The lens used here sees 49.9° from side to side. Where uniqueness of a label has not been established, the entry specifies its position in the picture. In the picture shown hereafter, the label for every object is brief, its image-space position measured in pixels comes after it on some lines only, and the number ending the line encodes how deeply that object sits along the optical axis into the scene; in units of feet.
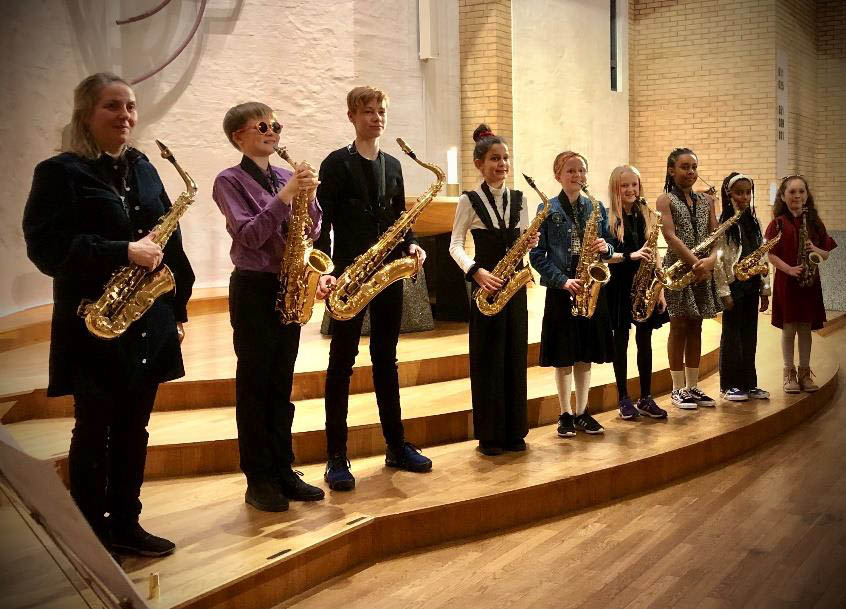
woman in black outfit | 9.13
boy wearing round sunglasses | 10.89
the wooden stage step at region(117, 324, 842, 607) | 9.93
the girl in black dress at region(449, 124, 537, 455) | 13.85
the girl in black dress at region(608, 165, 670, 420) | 16.15
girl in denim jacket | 14.70
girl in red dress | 18.94
